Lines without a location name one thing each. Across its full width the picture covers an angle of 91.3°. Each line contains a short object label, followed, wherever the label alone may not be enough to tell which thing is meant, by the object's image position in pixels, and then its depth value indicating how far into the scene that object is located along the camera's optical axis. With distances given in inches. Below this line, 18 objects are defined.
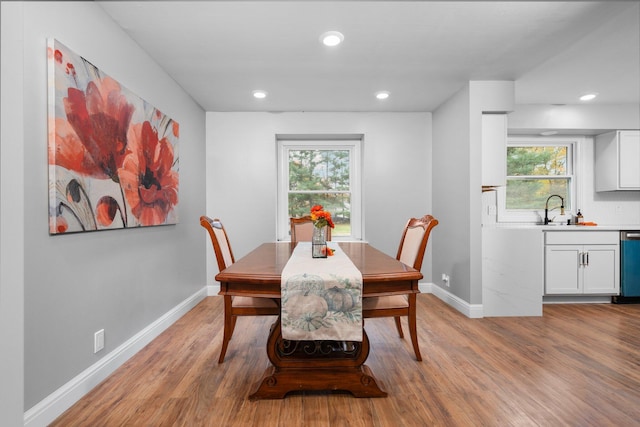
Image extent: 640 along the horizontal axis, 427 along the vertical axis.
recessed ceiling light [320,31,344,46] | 84.8
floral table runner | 61.5
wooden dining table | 63.7
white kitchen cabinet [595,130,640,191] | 147.7
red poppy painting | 59.5
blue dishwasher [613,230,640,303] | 137.3
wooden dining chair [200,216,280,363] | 77.2
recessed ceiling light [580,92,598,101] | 135.7
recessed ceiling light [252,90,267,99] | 128.1
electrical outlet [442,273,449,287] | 140.4
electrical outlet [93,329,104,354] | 72.1
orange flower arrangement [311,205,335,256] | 80.7
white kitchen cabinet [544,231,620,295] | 136.1
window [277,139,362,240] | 167.0
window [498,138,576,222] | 157.9
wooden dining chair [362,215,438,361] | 76.7
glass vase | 83.7
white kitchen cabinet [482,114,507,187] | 121.3
